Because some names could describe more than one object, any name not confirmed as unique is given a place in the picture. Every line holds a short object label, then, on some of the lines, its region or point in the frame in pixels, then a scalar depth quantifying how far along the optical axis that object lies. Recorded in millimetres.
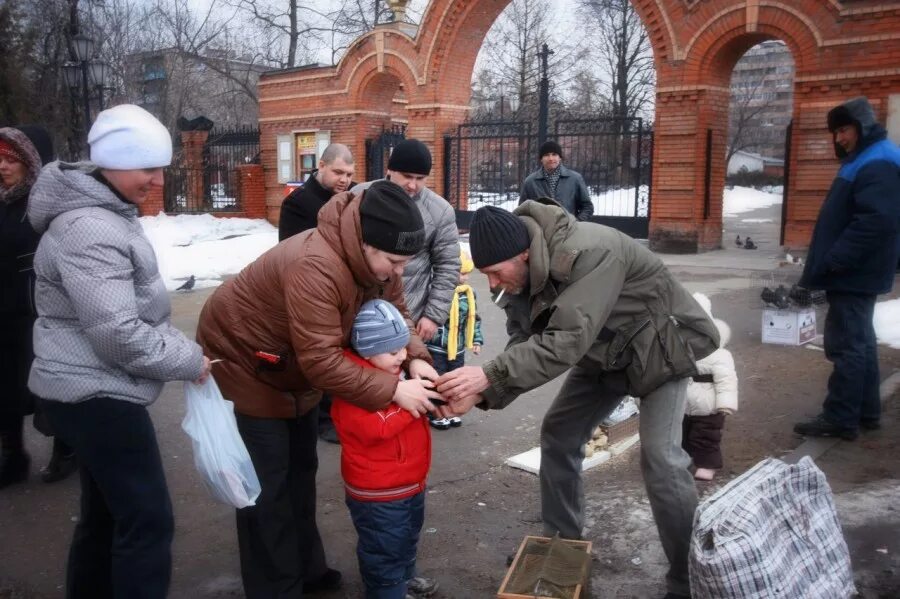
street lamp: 15172
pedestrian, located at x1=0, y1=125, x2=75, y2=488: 4328
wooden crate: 2975
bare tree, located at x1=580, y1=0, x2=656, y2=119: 33344
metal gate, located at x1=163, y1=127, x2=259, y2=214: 22722
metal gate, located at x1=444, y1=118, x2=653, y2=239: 15641
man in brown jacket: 2646
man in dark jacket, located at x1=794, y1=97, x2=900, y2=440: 4953
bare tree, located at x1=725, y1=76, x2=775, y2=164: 50616
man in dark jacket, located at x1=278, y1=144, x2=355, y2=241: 5156
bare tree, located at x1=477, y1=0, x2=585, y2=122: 36312
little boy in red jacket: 2863
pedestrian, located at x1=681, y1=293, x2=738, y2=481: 4398
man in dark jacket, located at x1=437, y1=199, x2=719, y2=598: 2955
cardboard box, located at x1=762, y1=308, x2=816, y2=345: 7734
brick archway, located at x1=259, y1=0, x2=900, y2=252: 12484
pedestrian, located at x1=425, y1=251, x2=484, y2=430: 5609
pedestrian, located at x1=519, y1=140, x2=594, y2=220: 8797
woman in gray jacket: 2504
